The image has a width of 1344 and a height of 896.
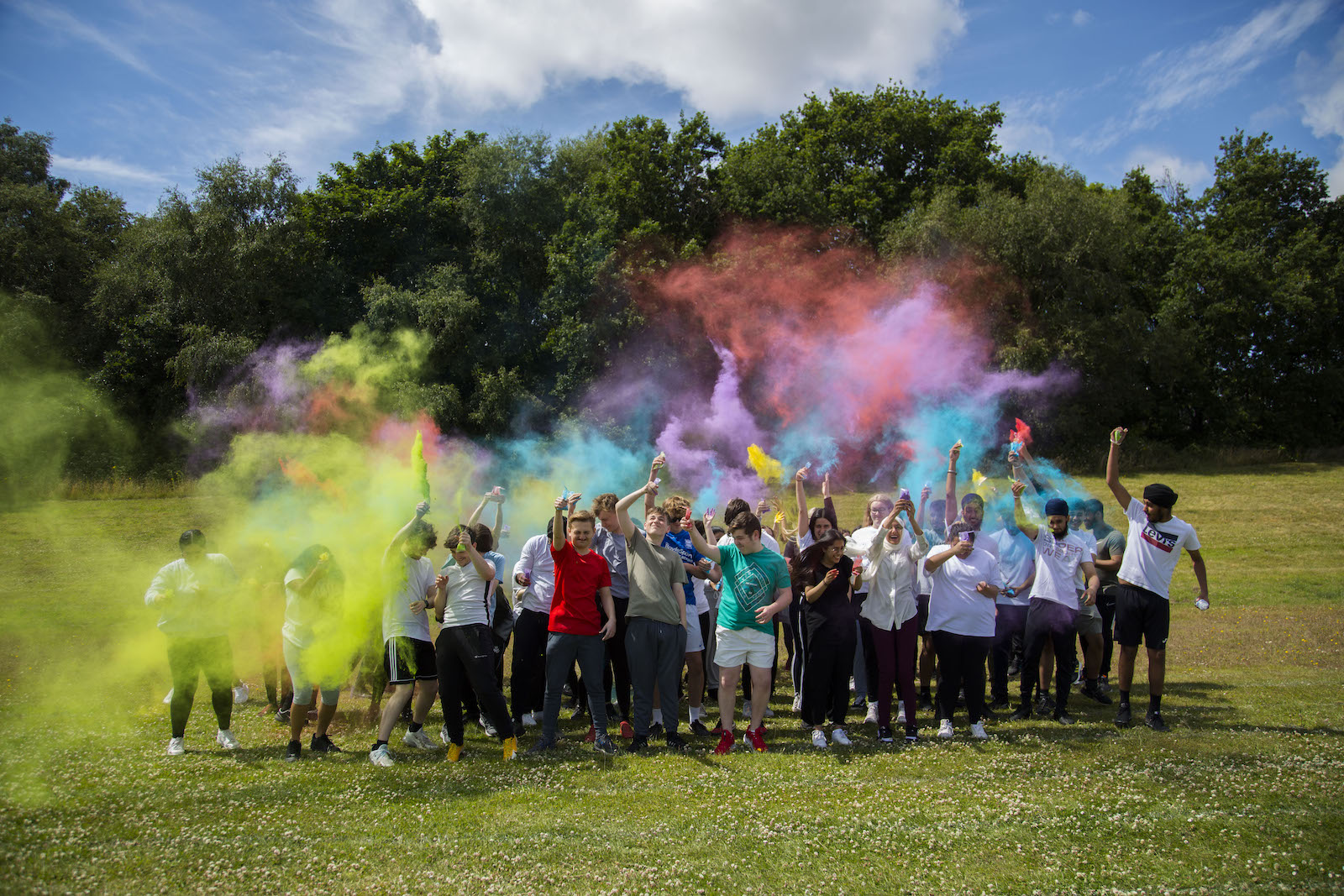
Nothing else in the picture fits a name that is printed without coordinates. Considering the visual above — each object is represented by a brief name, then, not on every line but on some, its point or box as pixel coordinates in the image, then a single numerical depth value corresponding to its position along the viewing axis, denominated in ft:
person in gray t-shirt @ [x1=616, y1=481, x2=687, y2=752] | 22.04
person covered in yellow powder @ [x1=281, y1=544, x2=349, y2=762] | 21.62
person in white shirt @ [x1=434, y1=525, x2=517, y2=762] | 21.62
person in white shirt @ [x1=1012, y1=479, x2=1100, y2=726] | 24.90
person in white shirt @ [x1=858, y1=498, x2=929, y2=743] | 22.75
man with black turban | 23.49
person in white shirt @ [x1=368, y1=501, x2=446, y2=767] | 21.98
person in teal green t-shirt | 21.99
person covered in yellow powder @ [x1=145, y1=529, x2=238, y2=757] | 22.35
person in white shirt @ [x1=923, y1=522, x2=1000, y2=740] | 22.71
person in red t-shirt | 21.89
